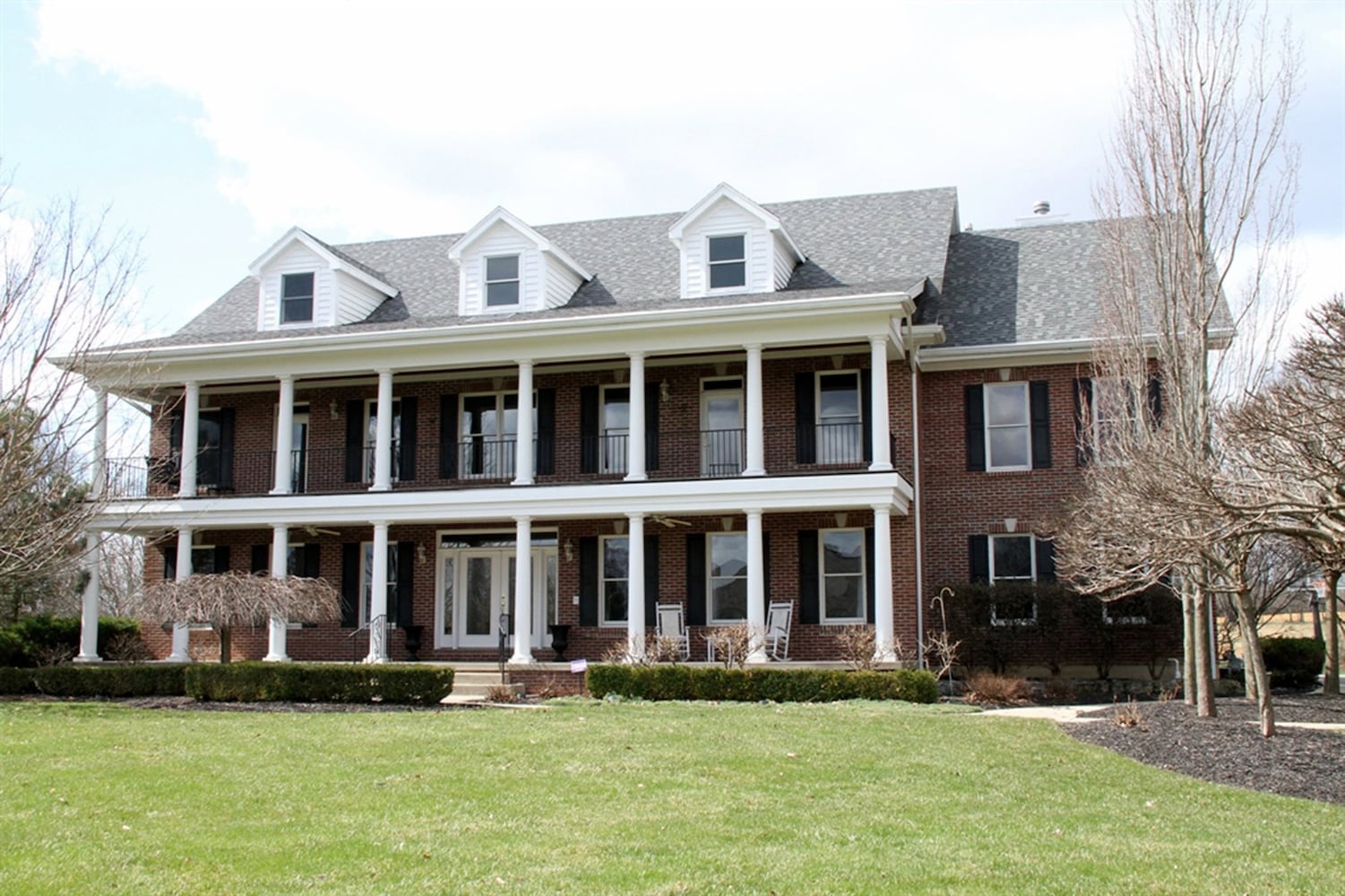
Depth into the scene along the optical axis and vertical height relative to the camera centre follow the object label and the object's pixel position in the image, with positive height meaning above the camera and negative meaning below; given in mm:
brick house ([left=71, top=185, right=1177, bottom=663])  21703 +2917
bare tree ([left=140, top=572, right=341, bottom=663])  18906 -124
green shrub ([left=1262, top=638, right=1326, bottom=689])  22812 -1265
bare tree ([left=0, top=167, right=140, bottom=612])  16484 +1716
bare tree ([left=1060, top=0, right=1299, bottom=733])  14750 +3280
